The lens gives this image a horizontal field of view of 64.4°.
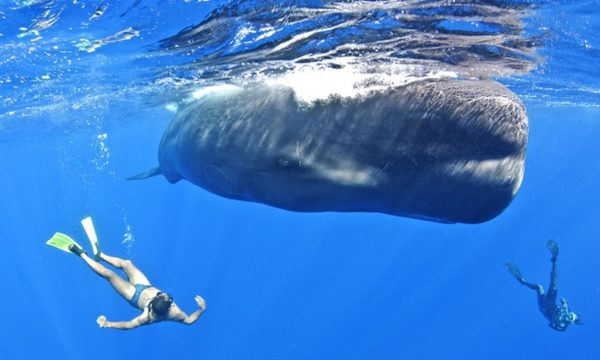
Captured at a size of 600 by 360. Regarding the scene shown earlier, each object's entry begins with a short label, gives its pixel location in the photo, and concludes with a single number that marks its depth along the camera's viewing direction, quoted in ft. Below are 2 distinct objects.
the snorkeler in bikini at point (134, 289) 34.14
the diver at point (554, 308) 59.41
